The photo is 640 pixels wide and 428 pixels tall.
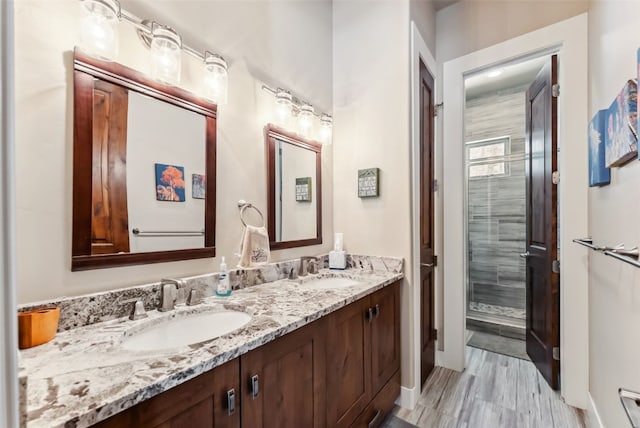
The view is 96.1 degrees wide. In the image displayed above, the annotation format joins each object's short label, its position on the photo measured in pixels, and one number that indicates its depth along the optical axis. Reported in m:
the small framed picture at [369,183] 2.09
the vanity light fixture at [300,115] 1.83
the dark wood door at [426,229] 2.18
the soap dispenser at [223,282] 1.38
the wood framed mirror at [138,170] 1.03
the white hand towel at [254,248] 1.51
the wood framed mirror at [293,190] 1.81
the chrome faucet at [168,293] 1.16
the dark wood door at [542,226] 2.10
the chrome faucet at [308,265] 1.94
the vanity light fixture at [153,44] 1.01
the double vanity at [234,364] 0.63
